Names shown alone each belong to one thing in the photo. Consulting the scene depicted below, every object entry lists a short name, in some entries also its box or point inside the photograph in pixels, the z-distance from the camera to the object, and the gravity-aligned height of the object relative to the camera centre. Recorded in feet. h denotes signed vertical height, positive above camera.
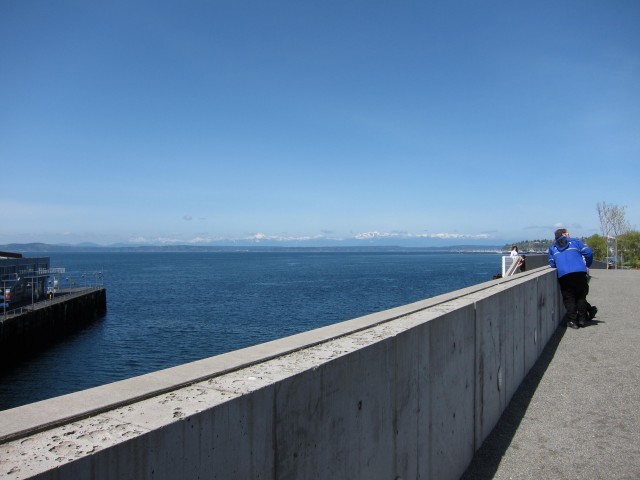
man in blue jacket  36.76 -1.74
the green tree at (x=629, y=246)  186.50 -0.64
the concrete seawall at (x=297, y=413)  6.01 -2.26
